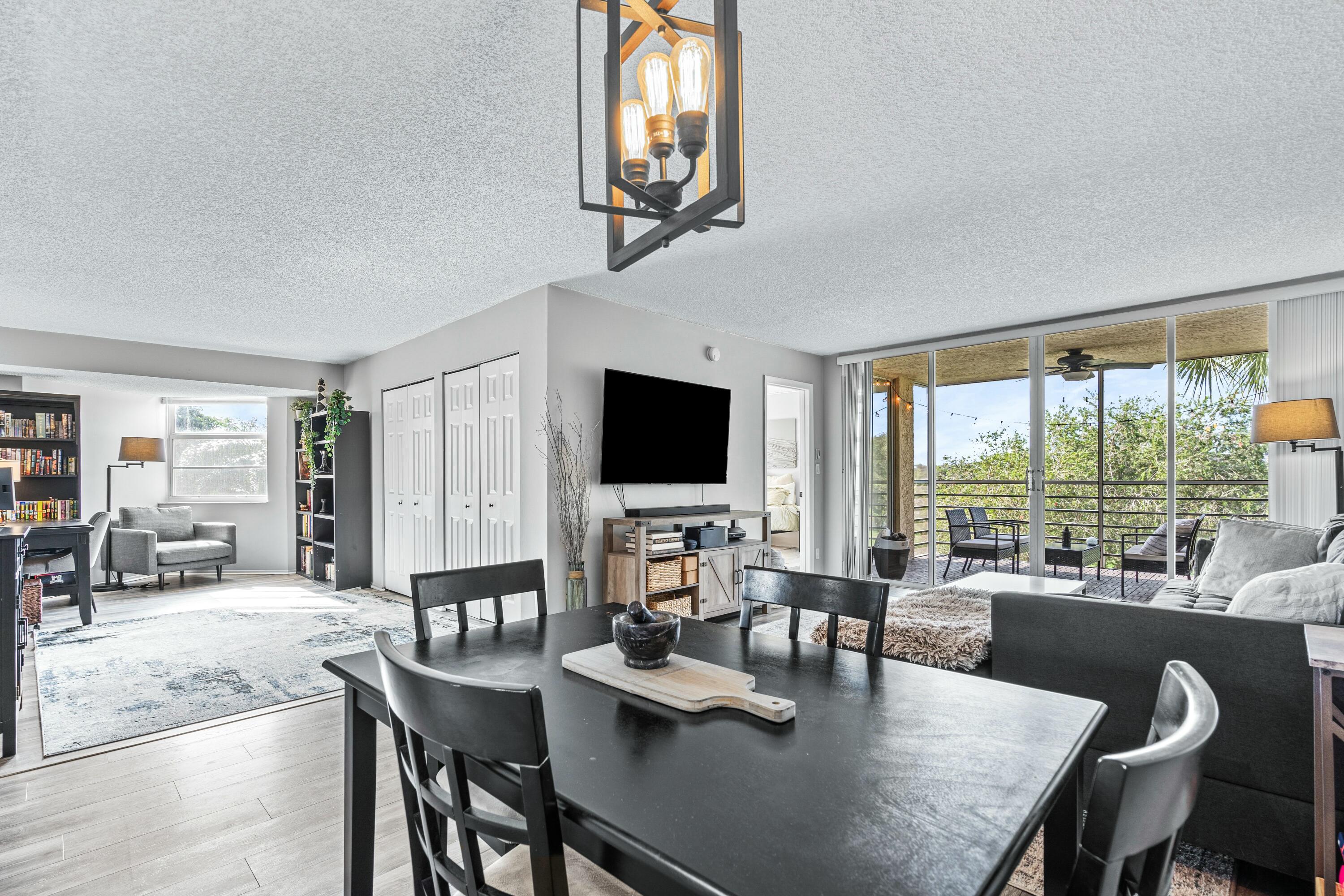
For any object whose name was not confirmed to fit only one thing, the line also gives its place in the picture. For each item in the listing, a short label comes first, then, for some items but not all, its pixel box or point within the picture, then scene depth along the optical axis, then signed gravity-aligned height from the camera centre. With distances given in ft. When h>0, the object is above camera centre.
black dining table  2.51 -1.61
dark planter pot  21.30 -3.70
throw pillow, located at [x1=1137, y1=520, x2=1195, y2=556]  16.10 -2.43
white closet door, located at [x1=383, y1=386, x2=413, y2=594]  20.43 -1.44
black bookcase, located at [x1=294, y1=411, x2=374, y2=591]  21.40 -2.06
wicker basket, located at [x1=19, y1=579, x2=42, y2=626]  15.35 -3.51
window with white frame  25.54 +0.04
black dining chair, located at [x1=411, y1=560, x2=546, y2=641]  6.33 -1.42
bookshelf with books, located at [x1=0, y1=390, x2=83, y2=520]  20.33 +0.08
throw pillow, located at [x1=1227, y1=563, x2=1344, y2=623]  6.28 -1.53
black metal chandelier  4.07 +2.22
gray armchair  21.21 -3.12
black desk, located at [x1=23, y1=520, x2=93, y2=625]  15.19 -2.10
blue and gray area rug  10.36 -4.25
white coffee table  13.25 -2.98
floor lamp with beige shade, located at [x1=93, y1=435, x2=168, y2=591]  22.74 +0.06
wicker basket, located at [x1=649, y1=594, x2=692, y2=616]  15.76 -3.86
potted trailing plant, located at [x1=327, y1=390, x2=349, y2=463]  21.03 +1.17
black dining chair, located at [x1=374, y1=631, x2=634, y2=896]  2.70 -1.52
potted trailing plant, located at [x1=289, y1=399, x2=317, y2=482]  22.86 +0.65
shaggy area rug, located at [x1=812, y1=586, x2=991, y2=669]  8.05 -2.57
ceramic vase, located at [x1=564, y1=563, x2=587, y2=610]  14.33 -3.13
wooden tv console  14.74 -2.97
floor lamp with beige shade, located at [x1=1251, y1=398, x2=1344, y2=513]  12.62 +0.40
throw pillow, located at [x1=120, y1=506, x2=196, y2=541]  22.36 -2.43
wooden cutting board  3.99 -1.58
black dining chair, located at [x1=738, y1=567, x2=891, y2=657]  5.71 -1.40
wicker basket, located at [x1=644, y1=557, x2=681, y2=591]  15.14 -3.00
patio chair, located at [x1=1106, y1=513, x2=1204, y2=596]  16.07 -2.88
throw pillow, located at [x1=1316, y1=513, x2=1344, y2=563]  8.76 -1.42
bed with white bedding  24.18 -2.15
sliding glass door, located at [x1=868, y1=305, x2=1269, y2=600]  15.92 -0.18
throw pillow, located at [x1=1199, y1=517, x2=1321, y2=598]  10.25 -1.80
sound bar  16.07 -1.63
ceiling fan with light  17.80 +2.14
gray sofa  5.82 -2.43
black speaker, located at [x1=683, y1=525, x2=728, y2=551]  16.51 -2.25
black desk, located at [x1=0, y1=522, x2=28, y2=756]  8.86 -2.46
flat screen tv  15.81 +0.42
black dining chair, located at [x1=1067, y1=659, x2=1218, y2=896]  2.13 -1.25
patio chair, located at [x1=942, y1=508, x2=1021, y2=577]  20.30 -3.07
